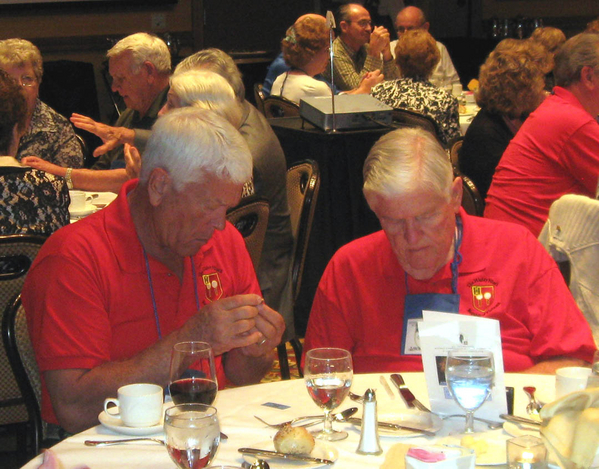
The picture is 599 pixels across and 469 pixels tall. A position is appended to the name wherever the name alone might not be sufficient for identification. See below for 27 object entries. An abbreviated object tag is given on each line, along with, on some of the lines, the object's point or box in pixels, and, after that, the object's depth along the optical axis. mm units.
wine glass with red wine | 2398
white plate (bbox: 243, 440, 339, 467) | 2270
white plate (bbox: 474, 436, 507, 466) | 2267
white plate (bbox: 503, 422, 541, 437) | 2393
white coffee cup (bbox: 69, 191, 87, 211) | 4319
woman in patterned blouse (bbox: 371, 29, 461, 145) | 6716
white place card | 2437
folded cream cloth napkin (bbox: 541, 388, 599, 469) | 2106
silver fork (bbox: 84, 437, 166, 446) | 2363
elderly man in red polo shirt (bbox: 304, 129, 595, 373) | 2890
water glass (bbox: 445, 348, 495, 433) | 2353
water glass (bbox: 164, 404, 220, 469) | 2151
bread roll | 2286
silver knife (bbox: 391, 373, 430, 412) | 2496
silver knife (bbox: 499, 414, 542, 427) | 2408
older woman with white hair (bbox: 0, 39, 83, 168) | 5470
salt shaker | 2331
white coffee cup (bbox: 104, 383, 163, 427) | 2407
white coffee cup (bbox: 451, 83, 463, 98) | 8371
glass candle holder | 2175
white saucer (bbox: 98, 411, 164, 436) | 2398
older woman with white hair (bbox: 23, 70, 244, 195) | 4170
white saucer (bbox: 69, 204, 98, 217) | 4256
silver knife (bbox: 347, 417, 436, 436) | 2395
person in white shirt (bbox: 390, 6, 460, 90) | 10173
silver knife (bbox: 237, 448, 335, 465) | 2272
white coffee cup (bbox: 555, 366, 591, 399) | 2445
